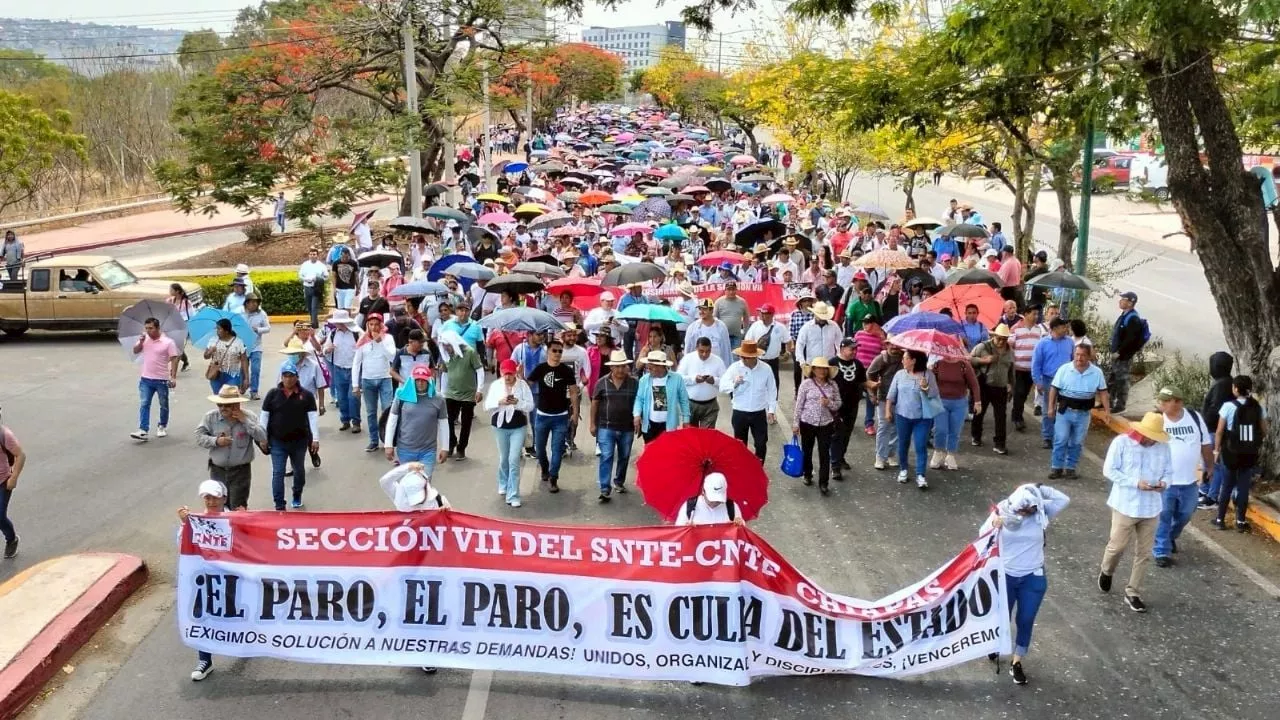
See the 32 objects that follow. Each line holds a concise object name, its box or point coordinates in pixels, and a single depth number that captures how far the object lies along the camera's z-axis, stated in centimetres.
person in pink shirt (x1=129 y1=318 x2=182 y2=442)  1338
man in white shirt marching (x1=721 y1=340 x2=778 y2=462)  1145
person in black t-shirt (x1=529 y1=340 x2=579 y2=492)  1120
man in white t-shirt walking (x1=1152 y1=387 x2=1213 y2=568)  935
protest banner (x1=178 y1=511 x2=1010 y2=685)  733
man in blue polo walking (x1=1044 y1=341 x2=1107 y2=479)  1176
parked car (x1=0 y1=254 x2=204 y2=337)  2048
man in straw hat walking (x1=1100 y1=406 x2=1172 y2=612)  858
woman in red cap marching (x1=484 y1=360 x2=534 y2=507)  1083
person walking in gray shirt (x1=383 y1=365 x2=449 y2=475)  1007
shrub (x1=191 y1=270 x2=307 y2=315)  2305
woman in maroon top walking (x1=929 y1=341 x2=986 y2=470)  1203
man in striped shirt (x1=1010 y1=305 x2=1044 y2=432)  1331
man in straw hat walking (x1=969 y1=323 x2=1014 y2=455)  1298
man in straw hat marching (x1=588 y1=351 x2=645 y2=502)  1113
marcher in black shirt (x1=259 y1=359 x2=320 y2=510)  1022
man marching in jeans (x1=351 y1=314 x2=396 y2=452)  1278
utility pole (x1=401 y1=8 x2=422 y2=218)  2572
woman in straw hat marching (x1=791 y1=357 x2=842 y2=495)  1134
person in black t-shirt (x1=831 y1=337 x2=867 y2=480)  1196
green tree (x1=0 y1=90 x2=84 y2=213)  3475
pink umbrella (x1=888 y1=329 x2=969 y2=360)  1155
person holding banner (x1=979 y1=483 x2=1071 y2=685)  729
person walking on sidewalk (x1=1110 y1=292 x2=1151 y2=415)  1368
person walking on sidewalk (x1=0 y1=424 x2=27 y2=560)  946
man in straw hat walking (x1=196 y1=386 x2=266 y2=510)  923
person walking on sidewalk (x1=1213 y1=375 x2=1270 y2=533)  1000
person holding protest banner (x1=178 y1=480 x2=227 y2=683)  749
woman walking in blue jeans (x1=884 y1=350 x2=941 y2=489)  1162
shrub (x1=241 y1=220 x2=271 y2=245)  3400
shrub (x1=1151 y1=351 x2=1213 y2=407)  1340
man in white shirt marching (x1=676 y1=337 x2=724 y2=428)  1167
